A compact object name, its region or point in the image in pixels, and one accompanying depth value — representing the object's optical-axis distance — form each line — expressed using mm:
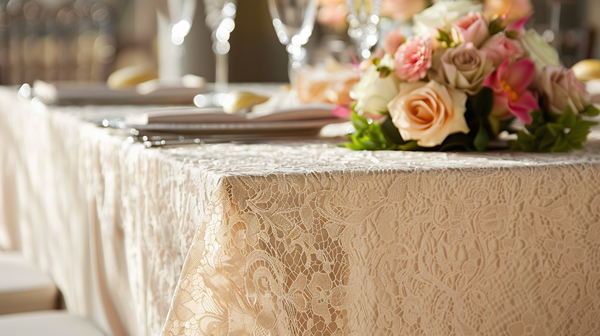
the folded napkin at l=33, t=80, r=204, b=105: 2039
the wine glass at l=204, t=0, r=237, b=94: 2069
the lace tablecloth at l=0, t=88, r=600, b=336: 1249
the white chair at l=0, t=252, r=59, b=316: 1838
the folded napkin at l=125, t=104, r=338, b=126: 1532
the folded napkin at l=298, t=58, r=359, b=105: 1756
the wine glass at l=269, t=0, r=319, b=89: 1767
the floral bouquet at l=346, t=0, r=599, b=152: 1427
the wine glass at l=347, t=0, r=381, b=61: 1744
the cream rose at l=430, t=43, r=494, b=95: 1434
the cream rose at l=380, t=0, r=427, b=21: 2033
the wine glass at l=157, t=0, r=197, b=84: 1970
